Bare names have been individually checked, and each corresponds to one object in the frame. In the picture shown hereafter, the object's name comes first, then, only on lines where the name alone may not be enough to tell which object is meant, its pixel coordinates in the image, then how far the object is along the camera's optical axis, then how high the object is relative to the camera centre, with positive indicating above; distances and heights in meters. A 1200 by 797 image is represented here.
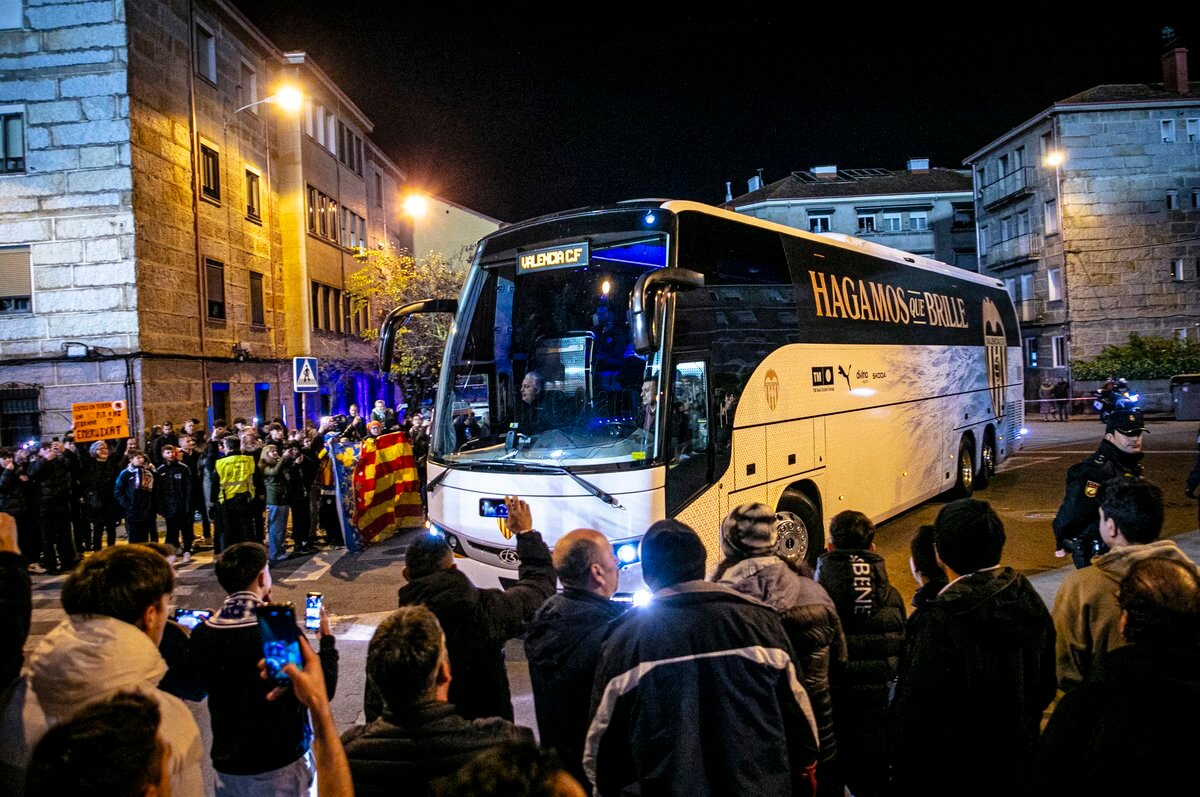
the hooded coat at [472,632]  3.64 -1.08
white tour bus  6.92 +0.09
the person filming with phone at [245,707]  3.15 -1.19
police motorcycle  18.60 -0.60
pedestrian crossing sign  16.00 +0.60
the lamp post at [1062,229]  39.94 +7.24
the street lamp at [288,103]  20.19 +10.04
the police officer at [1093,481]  6.11 -0.84
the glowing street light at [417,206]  39.76 +9.99
